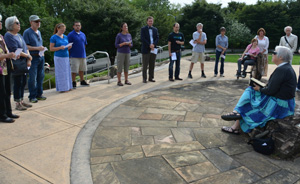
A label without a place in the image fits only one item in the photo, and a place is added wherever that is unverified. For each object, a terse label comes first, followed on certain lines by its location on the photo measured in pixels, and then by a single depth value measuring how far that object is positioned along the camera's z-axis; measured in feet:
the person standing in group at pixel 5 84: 12.09
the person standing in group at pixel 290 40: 22.98
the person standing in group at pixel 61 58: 17.94
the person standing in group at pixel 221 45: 27.12
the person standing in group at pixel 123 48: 21.42
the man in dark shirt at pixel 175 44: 24.00
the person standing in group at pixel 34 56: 15.56
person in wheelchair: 24.43
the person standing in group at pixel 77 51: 19.87
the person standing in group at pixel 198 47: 25.99
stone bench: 9.42
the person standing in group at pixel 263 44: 24.65
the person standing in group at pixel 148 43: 22.45
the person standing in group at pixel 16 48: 12.95
